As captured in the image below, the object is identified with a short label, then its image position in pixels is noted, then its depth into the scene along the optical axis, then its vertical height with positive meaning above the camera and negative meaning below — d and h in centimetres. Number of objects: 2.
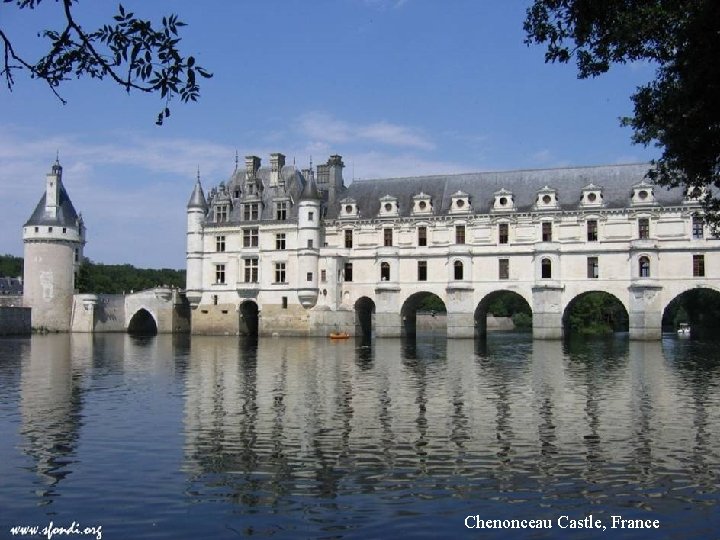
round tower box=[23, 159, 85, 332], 7144 +448
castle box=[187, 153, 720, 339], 5184 +420
